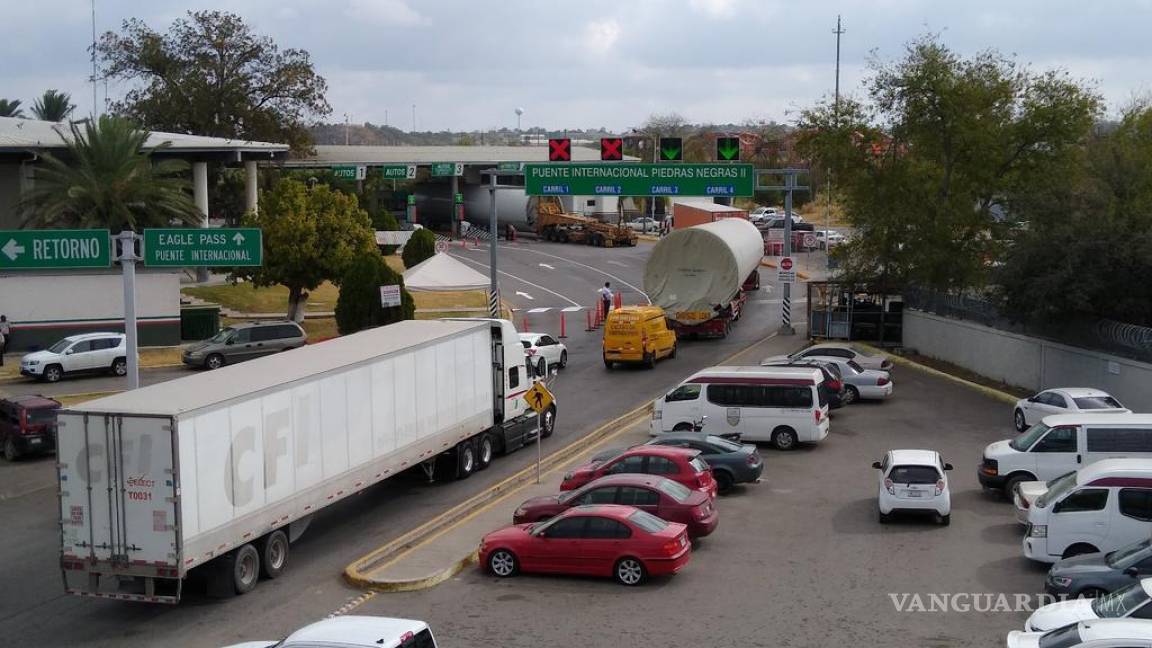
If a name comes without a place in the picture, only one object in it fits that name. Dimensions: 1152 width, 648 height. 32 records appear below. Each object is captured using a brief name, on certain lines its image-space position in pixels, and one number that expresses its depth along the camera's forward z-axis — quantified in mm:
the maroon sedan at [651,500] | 20656
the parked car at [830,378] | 34062
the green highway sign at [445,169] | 88812
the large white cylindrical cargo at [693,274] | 47500
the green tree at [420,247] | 64019
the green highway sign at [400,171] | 86562
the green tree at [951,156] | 45312
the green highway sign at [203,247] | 26594
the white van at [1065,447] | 23172
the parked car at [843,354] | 37500
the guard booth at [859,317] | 48594
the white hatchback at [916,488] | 22109
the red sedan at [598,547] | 18734
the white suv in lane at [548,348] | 40125
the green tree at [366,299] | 46312
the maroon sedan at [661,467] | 22641
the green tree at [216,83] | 86125
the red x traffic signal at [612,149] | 43062
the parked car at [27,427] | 29875
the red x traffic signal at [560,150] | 42188
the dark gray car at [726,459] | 25297
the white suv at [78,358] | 40594
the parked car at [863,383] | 35906
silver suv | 42906
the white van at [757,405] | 29359
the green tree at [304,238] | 49594
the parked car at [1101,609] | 13891
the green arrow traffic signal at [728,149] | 42156
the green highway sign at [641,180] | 43844
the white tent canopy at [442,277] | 55188
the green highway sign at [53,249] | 25406
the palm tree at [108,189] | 48862
